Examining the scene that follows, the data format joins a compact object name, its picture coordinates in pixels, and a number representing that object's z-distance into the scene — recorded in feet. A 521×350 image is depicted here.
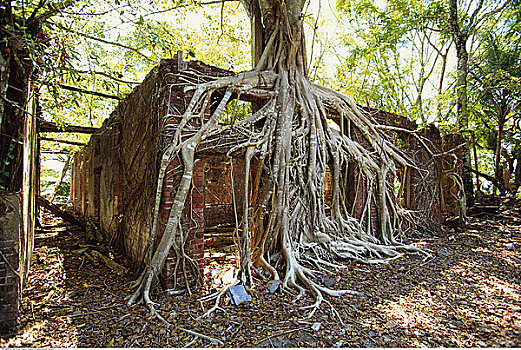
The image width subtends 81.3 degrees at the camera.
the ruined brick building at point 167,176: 13.84
